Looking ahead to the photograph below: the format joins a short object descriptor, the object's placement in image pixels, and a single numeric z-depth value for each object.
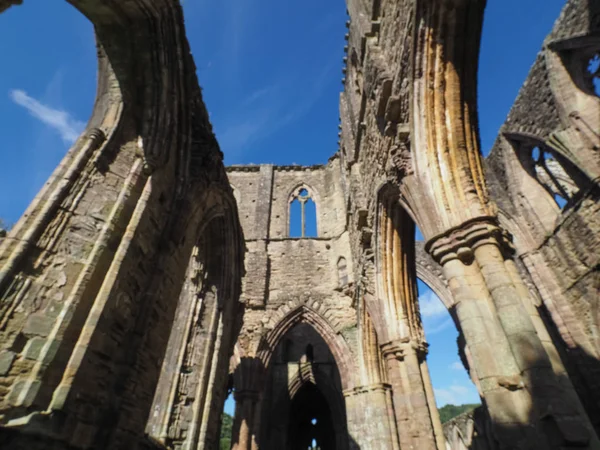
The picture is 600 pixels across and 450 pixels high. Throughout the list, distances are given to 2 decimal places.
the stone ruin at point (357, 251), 3.09
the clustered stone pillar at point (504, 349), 2.69
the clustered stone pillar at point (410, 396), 6.05
